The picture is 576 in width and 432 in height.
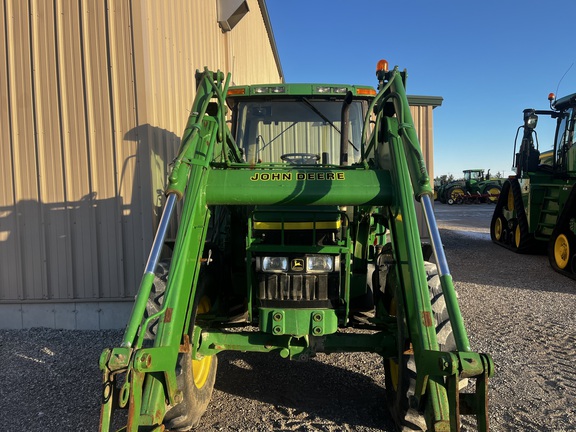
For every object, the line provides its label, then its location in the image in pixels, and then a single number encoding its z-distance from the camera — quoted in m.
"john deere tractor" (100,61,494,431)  2.09
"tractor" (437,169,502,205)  27.98
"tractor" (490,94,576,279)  7.62
